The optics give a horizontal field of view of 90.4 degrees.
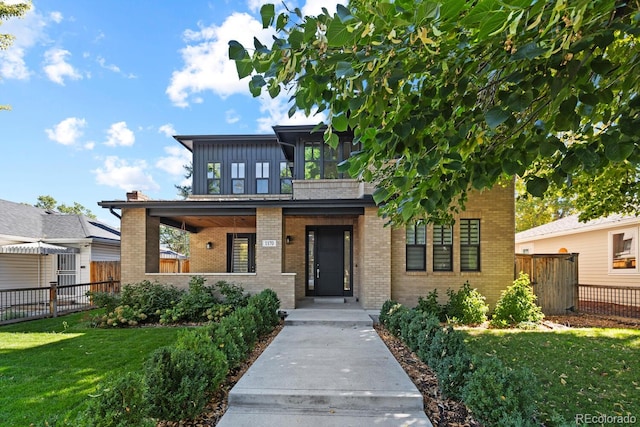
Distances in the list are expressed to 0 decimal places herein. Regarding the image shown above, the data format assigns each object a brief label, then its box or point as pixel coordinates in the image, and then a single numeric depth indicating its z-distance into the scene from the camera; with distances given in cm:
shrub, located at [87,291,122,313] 885
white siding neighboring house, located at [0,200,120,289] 1368
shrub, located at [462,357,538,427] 294
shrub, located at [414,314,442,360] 507
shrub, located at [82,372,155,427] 246
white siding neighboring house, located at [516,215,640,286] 1235
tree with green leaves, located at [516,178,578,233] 2509
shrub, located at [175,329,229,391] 386
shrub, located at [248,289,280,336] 688
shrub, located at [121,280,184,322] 877
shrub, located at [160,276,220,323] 847
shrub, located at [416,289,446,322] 861
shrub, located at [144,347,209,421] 326
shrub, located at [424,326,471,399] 377
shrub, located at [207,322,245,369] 456
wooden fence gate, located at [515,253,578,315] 985
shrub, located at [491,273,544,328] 840
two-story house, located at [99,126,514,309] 948
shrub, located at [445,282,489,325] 852
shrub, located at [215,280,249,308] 898
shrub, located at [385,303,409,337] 665
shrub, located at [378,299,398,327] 751
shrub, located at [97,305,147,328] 824
